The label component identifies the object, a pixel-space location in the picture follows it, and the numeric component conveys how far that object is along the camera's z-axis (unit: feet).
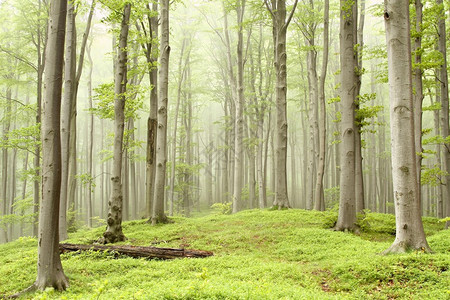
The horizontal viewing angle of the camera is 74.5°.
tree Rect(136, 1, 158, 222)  39.04
